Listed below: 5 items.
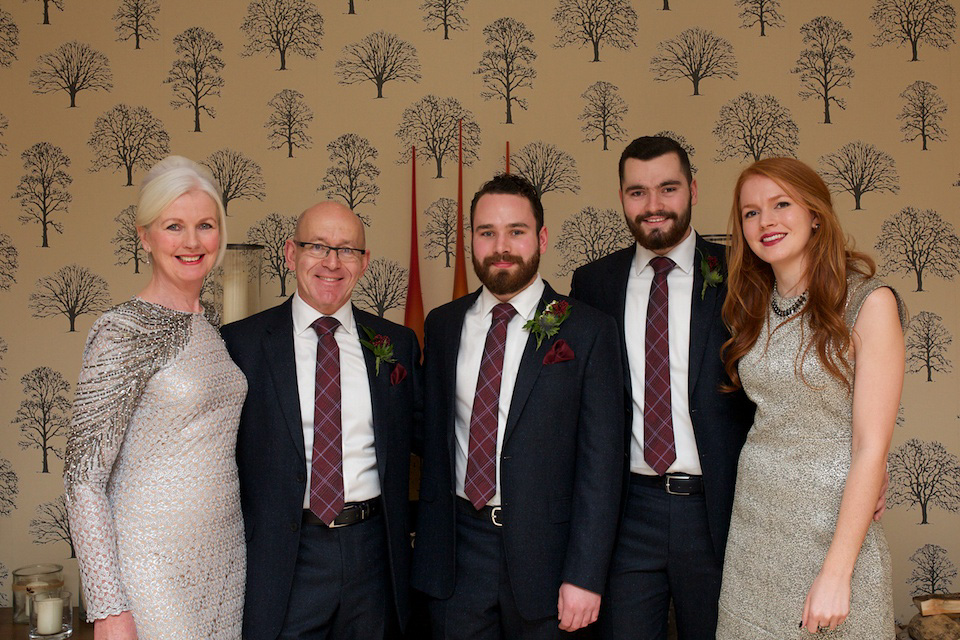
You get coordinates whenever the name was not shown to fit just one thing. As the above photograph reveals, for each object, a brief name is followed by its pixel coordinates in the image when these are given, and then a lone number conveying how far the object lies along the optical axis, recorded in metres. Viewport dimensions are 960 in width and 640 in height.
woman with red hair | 1.79
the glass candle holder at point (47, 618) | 3.01
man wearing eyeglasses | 2.11
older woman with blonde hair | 1.83
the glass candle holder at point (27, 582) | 3.14
